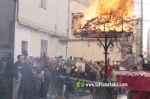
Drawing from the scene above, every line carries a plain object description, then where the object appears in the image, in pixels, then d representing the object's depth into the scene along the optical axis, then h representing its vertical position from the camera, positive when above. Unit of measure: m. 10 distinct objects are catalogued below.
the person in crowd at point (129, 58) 13.70 -0.27
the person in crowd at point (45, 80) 11.83 -1.13
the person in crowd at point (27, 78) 10.65 -0.92
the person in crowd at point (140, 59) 13.25 -0.31
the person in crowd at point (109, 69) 12.76 -0.77
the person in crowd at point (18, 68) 10.41 -0.56
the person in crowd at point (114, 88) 9.95 -1.19
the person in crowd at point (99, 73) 12.19 -0.88
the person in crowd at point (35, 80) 11.29 -1.05
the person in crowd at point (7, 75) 11.08 -0.85
